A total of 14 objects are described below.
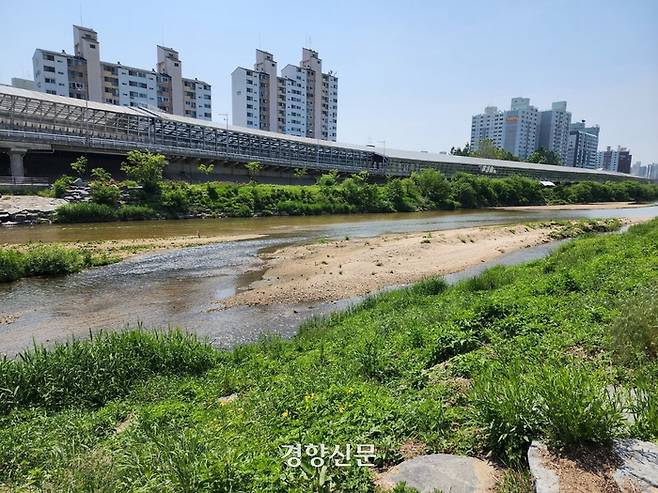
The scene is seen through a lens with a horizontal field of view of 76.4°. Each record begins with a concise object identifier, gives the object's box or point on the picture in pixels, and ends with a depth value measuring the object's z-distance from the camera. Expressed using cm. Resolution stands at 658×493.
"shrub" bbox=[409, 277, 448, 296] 1573
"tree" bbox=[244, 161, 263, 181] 6329
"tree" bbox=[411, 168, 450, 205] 7431
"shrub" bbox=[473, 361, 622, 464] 420
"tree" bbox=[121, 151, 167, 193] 4659
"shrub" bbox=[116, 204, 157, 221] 4181
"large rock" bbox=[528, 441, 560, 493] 371
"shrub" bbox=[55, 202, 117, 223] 3825
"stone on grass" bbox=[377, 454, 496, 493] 418
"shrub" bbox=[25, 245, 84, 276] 2055
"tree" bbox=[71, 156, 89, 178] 4673
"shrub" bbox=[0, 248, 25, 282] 1942
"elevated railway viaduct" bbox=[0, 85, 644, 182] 4691
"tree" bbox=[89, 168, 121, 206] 4178
